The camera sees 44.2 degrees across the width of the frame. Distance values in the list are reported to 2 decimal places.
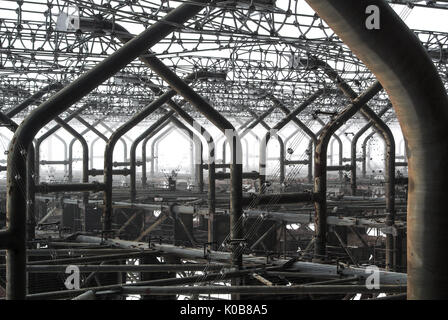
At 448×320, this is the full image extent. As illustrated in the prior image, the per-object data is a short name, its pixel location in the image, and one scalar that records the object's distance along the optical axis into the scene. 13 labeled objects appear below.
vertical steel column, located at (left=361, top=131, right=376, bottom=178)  38.84
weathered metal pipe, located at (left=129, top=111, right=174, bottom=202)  26.47
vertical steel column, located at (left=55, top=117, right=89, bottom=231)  26.06
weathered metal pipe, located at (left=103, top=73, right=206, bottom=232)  19.62
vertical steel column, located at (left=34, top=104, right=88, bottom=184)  31.84
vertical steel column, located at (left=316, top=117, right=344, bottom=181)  44.75
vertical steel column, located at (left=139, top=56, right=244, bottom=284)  14.24
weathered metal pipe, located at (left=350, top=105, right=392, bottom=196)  29.97
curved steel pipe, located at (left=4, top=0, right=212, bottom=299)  9.39
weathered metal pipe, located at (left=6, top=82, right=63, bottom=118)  25.03
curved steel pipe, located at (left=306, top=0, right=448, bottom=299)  5.39
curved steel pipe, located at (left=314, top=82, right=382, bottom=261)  16.56
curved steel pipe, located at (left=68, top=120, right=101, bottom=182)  43.39
